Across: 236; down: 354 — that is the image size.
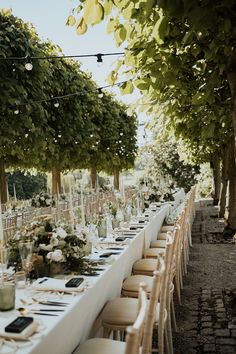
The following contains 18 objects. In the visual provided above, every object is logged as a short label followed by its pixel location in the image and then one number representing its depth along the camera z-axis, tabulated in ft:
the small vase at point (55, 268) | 12.48
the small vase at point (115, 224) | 22.71
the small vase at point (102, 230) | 19.69
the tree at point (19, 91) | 36.06
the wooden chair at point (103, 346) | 7.70
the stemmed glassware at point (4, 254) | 12.71
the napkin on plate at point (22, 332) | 7.90
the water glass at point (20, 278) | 11.59
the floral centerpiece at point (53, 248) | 12.38
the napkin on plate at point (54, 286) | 10.83
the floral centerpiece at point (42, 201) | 41.93
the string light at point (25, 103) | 37.09
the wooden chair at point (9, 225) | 25.55
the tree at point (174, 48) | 8.64
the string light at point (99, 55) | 21.17
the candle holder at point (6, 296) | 9.51
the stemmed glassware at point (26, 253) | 11.83
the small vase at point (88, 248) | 14.70
